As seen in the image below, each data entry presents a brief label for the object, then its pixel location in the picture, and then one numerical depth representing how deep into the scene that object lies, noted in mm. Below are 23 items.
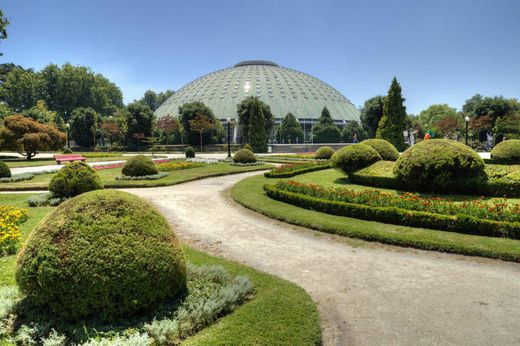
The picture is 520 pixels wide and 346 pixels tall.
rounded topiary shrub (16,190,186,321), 4285
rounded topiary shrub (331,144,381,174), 18422
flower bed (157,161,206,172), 26858
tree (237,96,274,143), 65812
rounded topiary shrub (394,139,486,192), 13672
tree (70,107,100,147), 69875
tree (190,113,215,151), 61938
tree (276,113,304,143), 80625
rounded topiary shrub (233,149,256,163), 32281
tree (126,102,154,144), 66562
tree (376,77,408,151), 39772
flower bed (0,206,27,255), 8055
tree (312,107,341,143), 80688
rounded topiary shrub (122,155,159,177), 22000
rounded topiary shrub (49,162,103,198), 14211
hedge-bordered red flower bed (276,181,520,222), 9773
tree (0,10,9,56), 18169
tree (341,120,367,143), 81125
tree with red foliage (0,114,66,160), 38594
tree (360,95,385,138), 59625
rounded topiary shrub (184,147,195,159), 41438
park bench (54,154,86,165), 34281
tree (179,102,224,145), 65812
